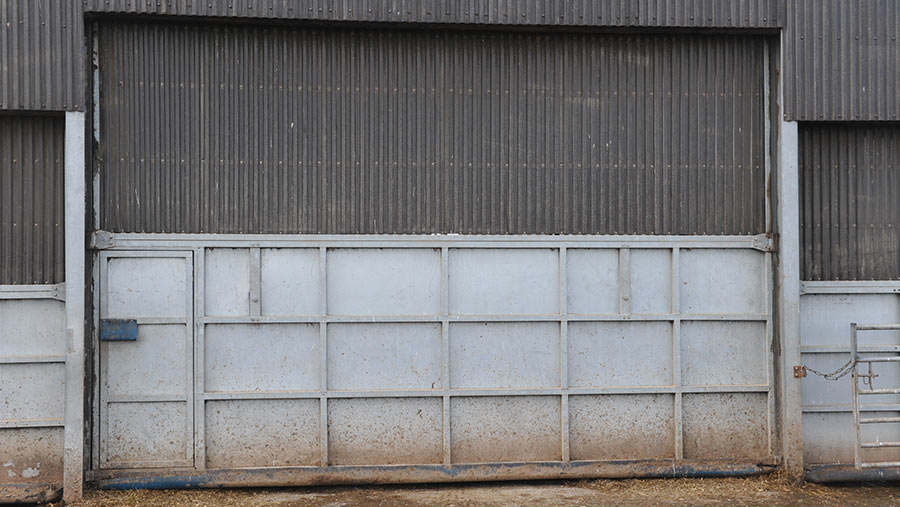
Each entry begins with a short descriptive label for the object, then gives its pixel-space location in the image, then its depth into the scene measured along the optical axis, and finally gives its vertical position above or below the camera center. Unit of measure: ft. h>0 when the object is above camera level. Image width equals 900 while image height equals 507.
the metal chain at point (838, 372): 26.66 -3.06
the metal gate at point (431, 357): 25.58 -2.41
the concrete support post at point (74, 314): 24.35 -0.90
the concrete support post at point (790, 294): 26.48 -0.54
